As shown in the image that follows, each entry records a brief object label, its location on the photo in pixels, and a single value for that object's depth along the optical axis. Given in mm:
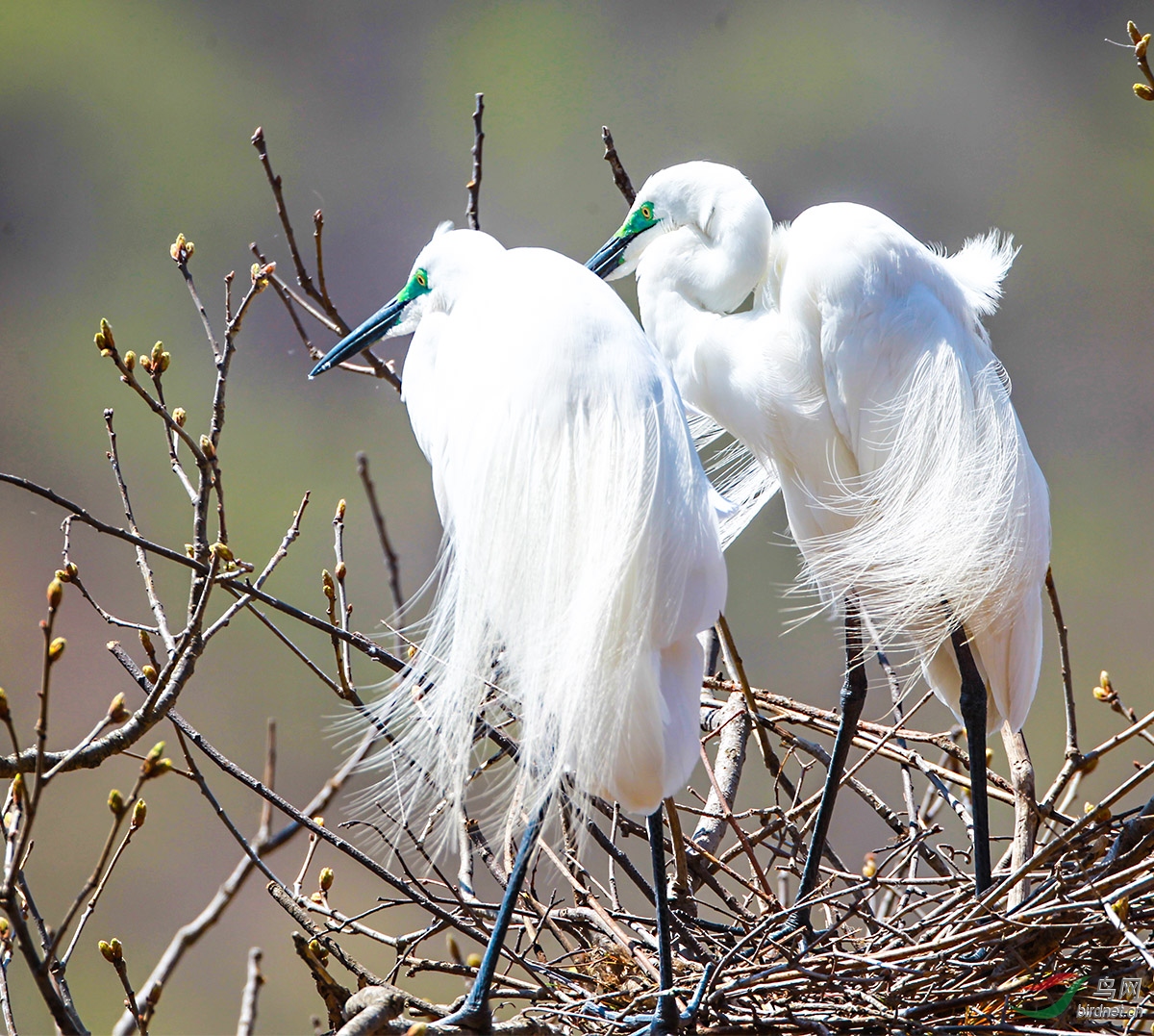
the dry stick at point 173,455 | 19622
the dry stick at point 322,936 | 19586
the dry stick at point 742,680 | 19833
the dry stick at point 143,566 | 19573
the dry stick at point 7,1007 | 19509
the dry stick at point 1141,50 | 19568
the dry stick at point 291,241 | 19839
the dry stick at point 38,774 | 19129
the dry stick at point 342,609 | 19699
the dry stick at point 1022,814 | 19874
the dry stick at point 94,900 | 19383
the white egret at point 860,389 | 19932
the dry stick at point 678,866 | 19821
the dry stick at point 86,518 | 19422
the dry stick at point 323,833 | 19509
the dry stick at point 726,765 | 20082
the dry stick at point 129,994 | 19263
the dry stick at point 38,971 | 19106
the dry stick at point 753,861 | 19796
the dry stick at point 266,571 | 19466
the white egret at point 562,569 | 19535
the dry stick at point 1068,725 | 19847
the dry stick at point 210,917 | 18954
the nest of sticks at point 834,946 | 19621
